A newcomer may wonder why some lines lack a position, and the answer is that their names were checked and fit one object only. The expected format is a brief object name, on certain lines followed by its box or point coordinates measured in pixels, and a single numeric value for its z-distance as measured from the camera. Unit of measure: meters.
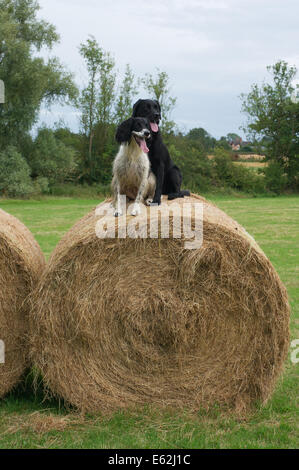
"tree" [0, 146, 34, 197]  28.52
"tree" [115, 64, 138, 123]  33.56
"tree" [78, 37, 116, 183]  32.59
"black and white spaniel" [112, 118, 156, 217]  4.69
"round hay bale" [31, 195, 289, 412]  4.41
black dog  4.83
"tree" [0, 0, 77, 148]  28.89
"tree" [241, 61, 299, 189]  39.00
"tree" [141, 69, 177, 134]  31.81
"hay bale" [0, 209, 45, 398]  4.60
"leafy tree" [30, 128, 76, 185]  31.06
